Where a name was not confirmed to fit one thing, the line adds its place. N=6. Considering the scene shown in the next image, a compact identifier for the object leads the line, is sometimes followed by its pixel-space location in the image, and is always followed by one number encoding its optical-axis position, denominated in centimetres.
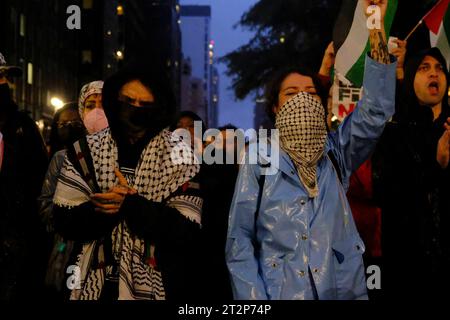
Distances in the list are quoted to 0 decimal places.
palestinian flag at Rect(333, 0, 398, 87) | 521
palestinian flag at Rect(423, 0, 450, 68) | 641
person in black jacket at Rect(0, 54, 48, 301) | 432
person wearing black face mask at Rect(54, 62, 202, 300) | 349
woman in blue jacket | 339
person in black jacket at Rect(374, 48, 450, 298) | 447
